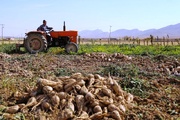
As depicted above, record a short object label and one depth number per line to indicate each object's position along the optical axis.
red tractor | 18.34
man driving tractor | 18.23
